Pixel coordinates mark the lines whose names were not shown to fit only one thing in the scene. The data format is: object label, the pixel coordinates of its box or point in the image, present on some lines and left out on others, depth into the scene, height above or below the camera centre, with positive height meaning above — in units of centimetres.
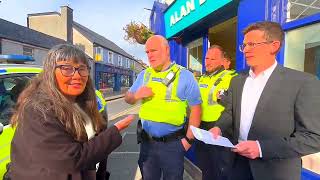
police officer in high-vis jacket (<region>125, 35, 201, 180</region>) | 164 -26
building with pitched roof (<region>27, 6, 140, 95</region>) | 2000 +608
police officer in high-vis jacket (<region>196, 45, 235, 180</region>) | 197 -22
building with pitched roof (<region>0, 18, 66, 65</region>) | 1119 +320
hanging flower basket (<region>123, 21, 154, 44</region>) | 416 +137
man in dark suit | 98 -20
